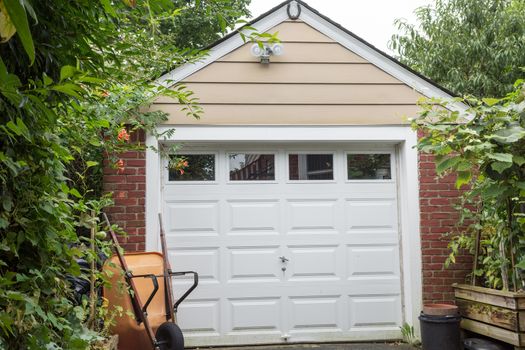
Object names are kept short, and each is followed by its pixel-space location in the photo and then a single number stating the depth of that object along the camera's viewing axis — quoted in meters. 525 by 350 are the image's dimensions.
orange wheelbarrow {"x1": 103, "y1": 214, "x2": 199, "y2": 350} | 4.48
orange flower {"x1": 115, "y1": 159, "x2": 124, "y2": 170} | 5.39
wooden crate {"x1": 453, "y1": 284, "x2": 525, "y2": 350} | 4.80
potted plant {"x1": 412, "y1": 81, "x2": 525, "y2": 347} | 4.38
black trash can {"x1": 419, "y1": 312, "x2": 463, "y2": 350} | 5.29
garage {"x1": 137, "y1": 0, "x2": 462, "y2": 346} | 6.05
